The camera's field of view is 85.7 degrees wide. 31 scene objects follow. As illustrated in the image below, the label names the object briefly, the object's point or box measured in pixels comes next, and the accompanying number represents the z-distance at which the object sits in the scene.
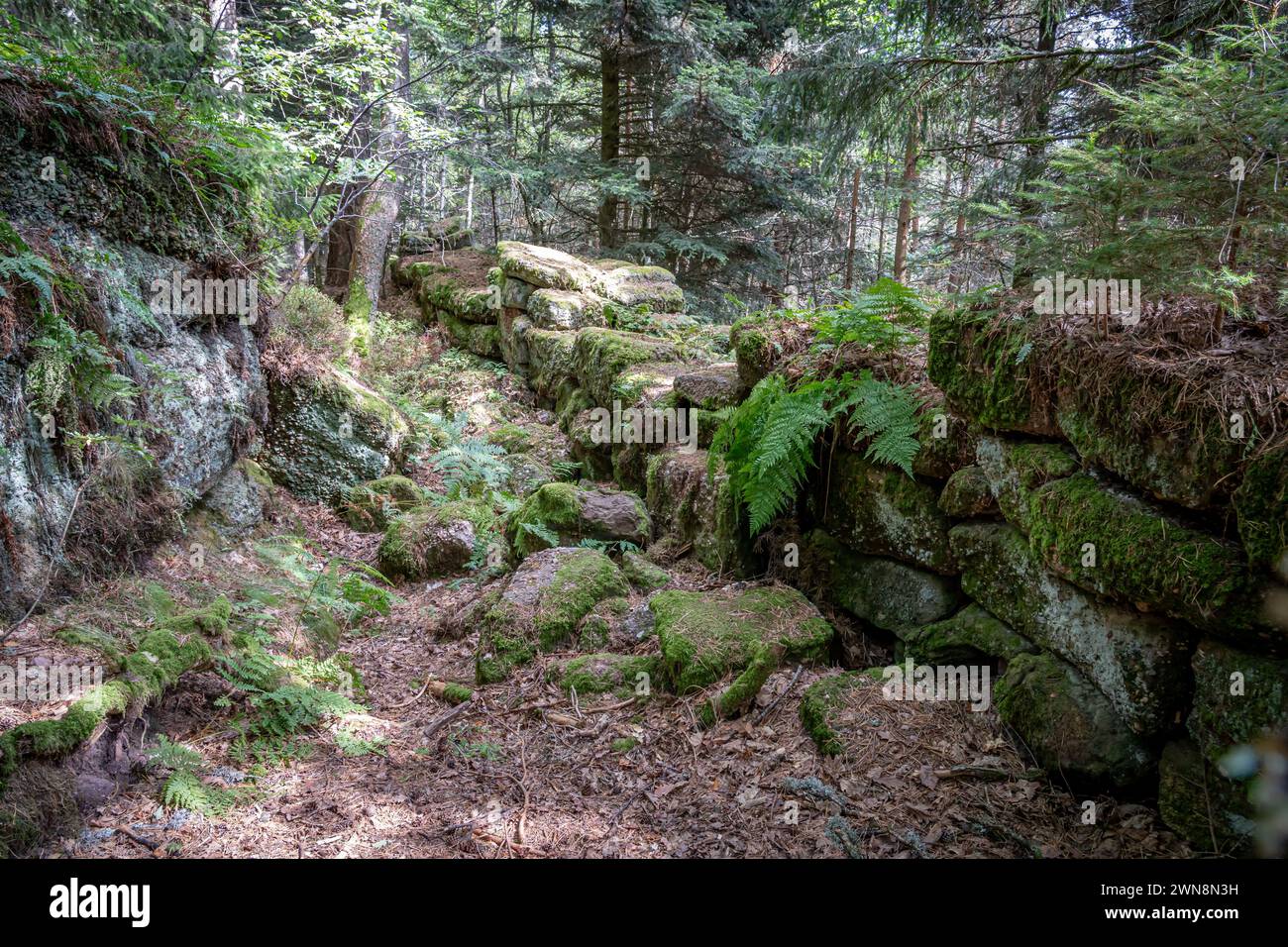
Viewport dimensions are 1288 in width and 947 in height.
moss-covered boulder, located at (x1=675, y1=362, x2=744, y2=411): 6.21
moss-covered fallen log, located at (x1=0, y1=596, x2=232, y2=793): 3.02
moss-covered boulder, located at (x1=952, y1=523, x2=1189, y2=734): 2.82
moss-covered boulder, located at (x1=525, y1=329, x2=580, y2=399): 9.75
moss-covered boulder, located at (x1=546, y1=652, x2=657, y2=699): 4.41
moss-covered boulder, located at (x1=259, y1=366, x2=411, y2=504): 7.60
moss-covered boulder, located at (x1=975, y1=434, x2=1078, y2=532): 3.30
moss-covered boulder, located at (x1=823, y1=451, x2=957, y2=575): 4.09
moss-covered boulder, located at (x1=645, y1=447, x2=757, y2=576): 5.20
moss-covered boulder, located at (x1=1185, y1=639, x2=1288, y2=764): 2.40
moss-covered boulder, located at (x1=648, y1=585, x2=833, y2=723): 4.01
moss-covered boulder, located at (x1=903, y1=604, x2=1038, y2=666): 3.55
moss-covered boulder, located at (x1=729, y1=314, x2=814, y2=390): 5.41
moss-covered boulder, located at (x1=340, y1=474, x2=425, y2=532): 7.67
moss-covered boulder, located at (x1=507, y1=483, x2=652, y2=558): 6.24
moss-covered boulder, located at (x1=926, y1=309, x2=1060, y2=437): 3.38
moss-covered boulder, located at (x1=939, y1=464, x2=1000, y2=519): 3.75
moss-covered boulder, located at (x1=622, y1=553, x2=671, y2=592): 5.46
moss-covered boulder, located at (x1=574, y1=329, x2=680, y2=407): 8.13
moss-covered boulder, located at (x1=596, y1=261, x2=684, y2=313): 10.55
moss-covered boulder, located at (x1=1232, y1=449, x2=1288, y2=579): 2.35
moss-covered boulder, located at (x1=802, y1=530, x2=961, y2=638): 4.10
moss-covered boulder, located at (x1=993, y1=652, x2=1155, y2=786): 2.93
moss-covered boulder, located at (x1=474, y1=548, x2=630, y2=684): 4.88
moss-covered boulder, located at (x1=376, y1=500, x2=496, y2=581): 6.71
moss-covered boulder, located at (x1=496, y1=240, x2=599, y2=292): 11.00
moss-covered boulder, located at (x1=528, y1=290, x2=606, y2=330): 10.52
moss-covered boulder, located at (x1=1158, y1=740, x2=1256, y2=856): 2.51
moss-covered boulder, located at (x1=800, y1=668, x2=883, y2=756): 3.57
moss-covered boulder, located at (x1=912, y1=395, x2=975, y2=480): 3.96
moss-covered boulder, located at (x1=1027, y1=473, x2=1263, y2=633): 2.52
